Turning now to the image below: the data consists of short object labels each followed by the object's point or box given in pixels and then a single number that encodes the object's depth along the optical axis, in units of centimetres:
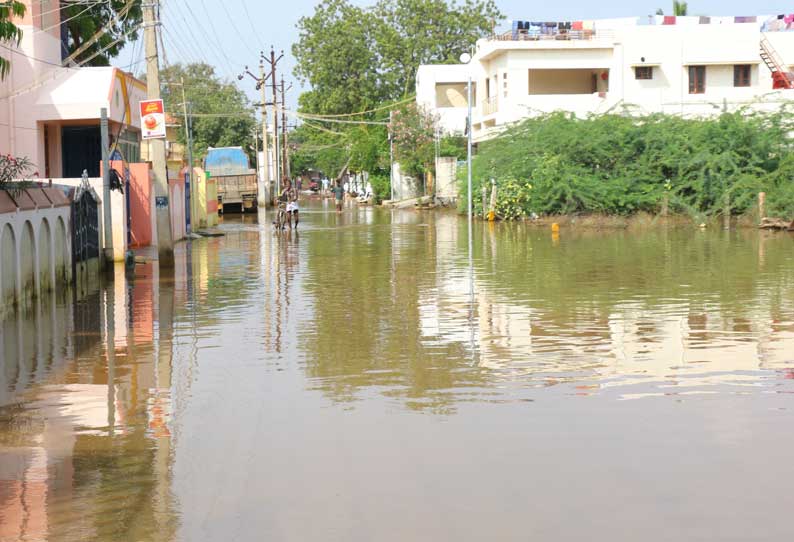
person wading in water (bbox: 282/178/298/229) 3917
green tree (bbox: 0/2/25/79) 1285
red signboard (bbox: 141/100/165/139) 2423
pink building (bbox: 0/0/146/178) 3231
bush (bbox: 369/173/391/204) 7688
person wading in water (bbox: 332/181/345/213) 7562
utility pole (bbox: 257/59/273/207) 6906
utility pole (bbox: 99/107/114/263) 2311
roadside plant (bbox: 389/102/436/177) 6719
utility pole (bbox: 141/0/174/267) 2431
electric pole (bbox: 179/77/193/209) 4188
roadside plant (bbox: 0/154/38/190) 1680
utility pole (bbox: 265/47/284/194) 7821
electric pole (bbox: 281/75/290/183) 8788
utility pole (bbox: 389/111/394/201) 6956
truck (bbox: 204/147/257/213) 6312
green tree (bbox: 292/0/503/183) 8788
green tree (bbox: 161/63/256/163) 9719
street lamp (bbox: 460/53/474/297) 4107
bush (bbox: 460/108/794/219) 3884
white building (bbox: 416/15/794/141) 5253
